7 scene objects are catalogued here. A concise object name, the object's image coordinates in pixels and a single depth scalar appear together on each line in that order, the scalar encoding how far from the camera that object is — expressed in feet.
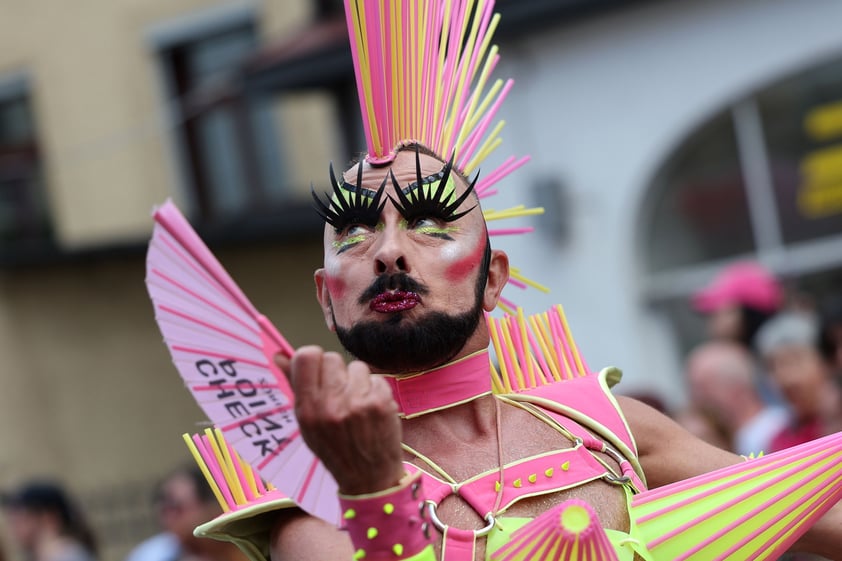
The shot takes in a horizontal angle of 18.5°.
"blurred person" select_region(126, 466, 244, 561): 31.12
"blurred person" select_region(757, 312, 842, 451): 29.21
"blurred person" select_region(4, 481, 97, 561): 36.72
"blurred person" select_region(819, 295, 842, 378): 30.40
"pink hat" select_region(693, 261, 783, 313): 37.18
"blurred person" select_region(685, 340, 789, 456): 31.93
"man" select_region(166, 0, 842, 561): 15.63
